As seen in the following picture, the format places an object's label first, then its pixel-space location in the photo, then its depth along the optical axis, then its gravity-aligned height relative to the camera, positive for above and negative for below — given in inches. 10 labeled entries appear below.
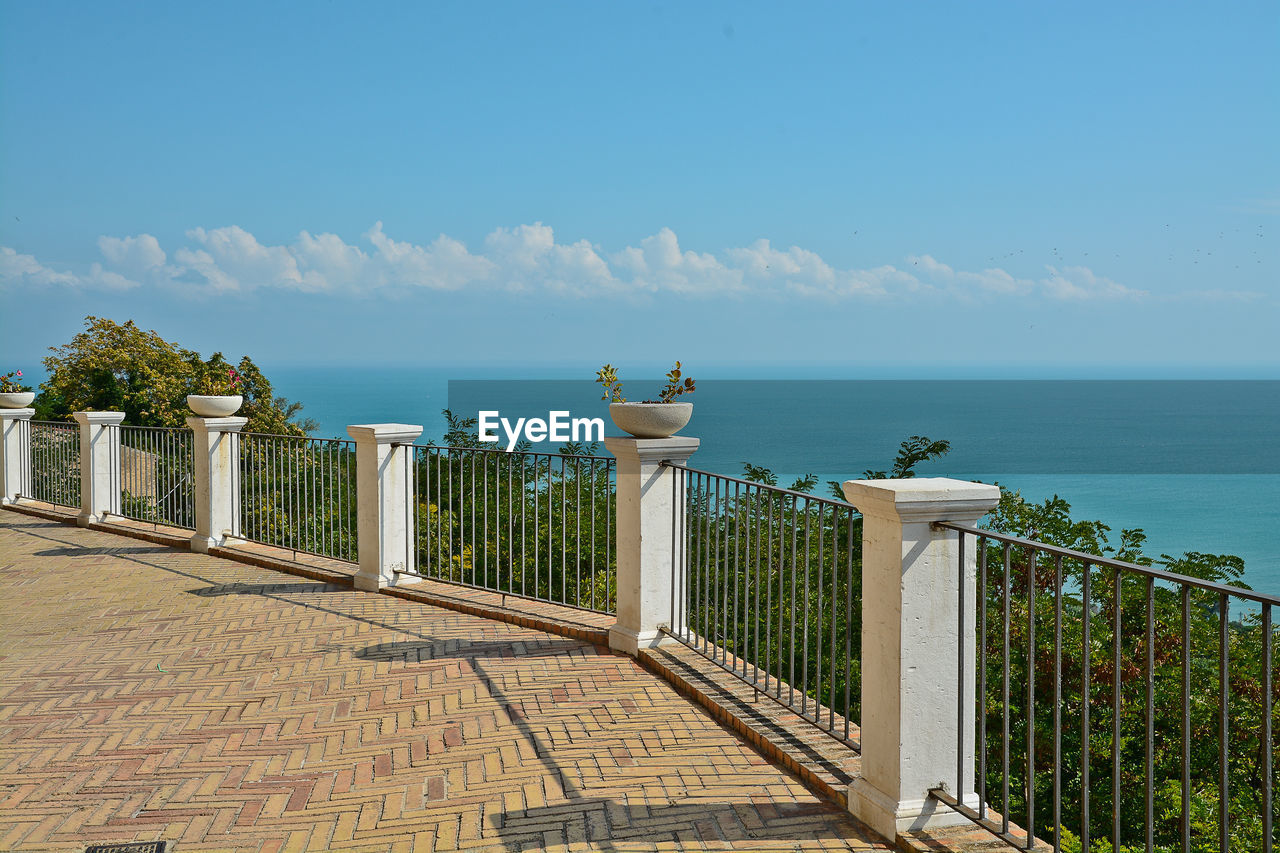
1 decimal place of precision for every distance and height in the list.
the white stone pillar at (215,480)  388.8 -40.5
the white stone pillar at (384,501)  312.7 -39.7
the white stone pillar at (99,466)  464.4 -40.5
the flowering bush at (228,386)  428.8 -0.1
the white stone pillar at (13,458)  544.1 -42.8
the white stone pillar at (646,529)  231.5 -36.7
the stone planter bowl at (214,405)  382.0 -8.0
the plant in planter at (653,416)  228.5 -7.7
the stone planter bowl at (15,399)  554.9 -7.8
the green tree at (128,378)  901.8 +8.1
